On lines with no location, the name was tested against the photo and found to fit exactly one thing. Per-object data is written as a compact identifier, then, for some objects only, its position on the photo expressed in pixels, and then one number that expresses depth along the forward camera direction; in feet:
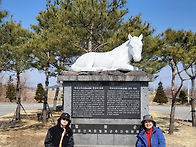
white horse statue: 16.52
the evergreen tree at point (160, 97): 92.02
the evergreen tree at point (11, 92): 91.71
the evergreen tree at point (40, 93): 90.02
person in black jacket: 9.68
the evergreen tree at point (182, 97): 89.30
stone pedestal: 15.12
